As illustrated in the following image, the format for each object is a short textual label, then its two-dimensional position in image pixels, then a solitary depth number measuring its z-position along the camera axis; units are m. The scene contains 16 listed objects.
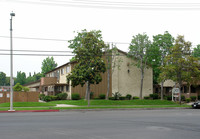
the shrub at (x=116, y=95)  40.36
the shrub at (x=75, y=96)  40.78
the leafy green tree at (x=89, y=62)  28.20
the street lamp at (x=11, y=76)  24.00
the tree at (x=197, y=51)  57.32
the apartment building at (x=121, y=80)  42.00
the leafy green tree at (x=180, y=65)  33.69
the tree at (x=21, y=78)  123.20
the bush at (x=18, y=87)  38.86
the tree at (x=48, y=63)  89.50
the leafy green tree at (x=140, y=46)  40.69
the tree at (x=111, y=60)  38.34
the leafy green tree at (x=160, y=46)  43.66
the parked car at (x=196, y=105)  29.94
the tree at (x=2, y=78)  122.21
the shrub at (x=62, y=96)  42.04
